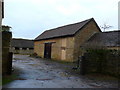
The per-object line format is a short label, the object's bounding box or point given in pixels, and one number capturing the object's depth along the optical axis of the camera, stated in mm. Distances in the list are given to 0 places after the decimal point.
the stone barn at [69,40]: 14172
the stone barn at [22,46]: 29972
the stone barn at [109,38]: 11903
